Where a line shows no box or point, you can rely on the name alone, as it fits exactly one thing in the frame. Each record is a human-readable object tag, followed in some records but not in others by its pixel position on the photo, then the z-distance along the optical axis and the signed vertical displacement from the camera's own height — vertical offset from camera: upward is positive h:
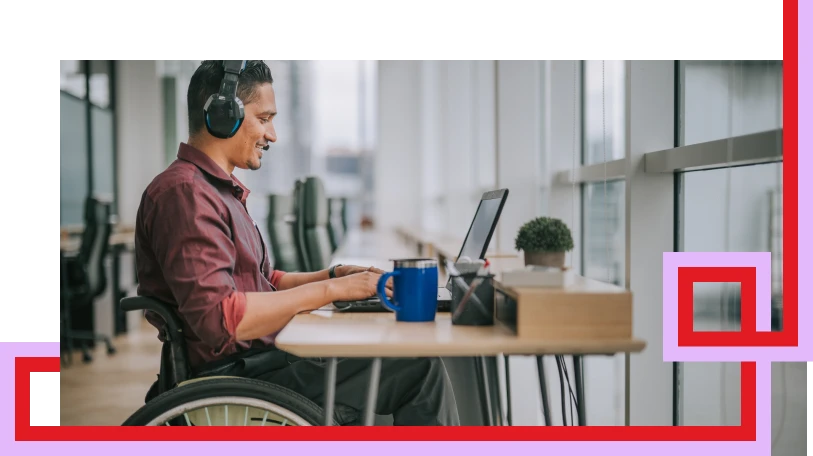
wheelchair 1.34 -0.33
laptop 1.64 -0.03
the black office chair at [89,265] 4.39 -0.25
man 1.44 -0.11
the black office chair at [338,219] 6.44 +0.04
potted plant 1.43 -0.04
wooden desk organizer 1.25 -0.15
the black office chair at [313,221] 3.41 +0.01
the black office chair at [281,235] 4.15 -0.07
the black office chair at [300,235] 3.34 -0.05
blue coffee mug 1.40 -0.13
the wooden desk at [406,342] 1.24 -0.20
